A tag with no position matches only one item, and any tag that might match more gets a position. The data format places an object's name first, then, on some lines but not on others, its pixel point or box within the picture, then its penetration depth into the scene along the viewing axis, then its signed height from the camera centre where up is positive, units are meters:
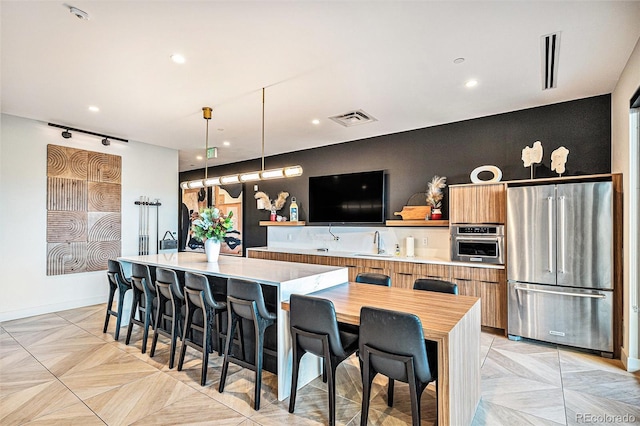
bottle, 6.46 +0.03
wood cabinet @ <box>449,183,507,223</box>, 3.99 +0.13
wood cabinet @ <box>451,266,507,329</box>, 3.90 -0.94
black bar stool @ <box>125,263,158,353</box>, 3.54 -0.89
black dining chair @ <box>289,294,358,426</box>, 2.13 -0.84
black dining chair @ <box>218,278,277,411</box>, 2.47 -0.78
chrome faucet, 5.38 -0.45
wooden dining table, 1.76 -0.68
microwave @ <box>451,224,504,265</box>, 3.96 -0.38
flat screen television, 5.39 +0.27
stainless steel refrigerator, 3.29 -0.54
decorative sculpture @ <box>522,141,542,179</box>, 3.85 +0.70
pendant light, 3.59 +0.44
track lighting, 4.93 +1.31
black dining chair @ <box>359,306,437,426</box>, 1.80 -0.79
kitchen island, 2.52 -0.56
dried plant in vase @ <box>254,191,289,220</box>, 6.77 +0.26
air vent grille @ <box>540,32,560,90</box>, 2.57 +1.37
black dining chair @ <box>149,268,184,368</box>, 3.18 -0.90
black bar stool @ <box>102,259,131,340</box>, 3.86 -0.86
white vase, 3.81 -0.42
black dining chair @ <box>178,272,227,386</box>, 2.82 -0.86
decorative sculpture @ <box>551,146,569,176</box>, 3.72 +0.63
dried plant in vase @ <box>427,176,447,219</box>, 4.74 +0.27
